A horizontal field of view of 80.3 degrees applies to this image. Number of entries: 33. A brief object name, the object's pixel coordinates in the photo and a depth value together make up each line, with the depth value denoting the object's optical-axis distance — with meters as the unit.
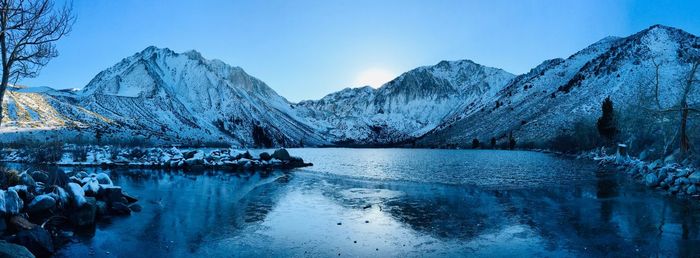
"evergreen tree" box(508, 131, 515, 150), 159.38
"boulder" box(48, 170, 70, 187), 24.31
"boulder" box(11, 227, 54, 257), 14.95
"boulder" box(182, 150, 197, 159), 65.31
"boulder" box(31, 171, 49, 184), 24.45
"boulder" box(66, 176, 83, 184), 26.44
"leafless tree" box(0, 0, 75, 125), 18.67
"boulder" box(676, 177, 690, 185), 30.50
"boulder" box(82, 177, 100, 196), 24.27
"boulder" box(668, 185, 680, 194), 30.58
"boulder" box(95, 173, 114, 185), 26.72
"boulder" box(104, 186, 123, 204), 24.72
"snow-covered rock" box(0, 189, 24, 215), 16.81
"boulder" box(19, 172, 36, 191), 21.11
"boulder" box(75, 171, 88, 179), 29.00
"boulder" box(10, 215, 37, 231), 16.55
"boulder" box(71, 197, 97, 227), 20.11
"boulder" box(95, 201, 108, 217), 22.58
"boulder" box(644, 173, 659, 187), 35.03
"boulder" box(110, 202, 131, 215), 23.61
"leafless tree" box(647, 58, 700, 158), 34.23
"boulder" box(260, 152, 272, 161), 67.89
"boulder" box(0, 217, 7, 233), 16.31
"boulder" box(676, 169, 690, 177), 32.34
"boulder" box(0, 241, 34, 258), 12.44
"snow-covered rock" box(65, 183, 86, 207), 20.62
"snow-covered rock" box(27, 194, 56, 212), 19.22
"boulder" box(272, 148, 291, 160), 68.92
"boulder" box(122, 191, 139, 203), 27.06
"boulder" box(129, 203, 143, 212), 24.77
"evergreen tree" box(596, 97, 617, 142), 84.99
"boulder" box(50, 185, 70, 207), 20.61
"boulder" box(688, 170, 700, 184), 29.89
